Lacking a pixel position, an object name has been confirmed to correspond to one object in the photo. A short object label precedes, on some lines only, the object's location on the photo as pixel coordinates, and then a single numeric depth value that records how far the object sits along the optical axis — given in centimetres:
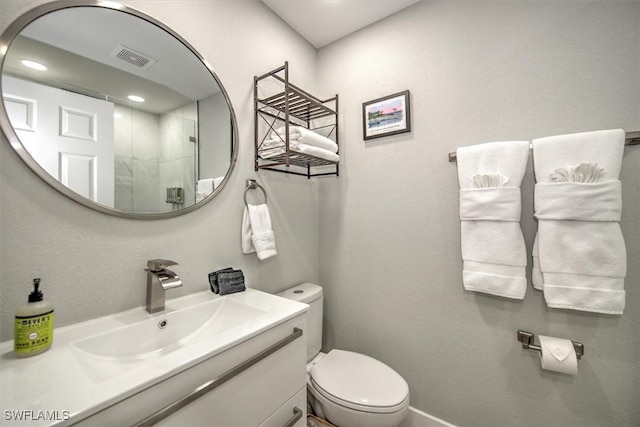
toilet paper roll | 96
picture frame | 141
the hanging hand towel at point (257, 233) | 125
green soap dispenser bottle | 60
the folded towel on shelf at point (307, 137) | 124
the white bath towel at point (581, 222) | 91
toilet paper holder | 106
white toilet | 103
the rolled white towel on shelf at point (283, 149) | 125
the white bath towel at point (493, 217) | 107
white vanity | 48
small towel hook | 129
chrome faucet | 88
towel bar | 90
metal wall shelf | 131
